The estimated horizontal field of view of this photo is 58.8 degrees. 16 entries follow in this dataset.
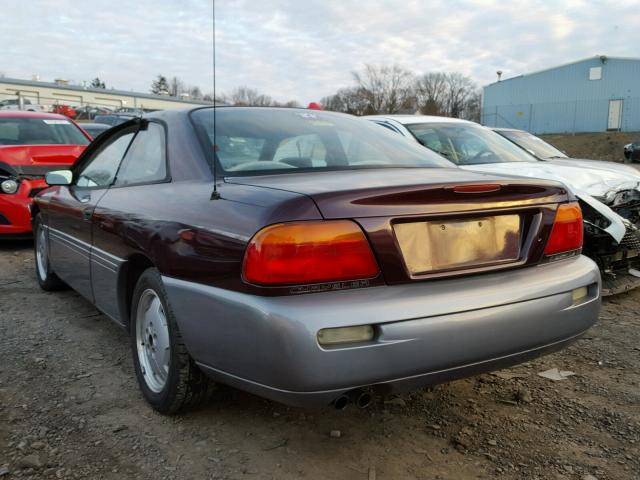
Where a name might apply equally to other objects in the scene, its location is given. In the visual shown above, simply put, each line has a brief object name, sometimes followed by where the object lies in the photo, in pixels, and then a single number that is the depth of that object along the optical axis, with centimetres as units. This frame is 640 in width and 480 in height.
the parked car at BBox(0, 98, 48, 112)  3088
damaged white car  440
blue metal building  4012
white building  5497
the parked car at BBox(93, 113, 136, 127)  2037
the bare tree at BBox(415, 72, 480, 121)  8212
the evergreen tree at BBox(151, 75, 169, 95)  7203
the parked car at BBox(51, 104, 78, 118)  2689
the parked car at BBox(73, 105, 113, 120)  3784
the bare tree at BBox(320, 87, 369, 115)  6944
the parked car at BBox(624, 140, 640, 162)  2406
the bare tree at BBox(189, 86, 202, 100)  7307
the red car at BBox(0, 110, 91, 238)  637
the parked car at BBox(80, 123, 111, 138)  1658
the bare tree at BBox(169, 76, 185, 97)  6561
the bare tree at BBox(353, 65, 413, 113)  7131
